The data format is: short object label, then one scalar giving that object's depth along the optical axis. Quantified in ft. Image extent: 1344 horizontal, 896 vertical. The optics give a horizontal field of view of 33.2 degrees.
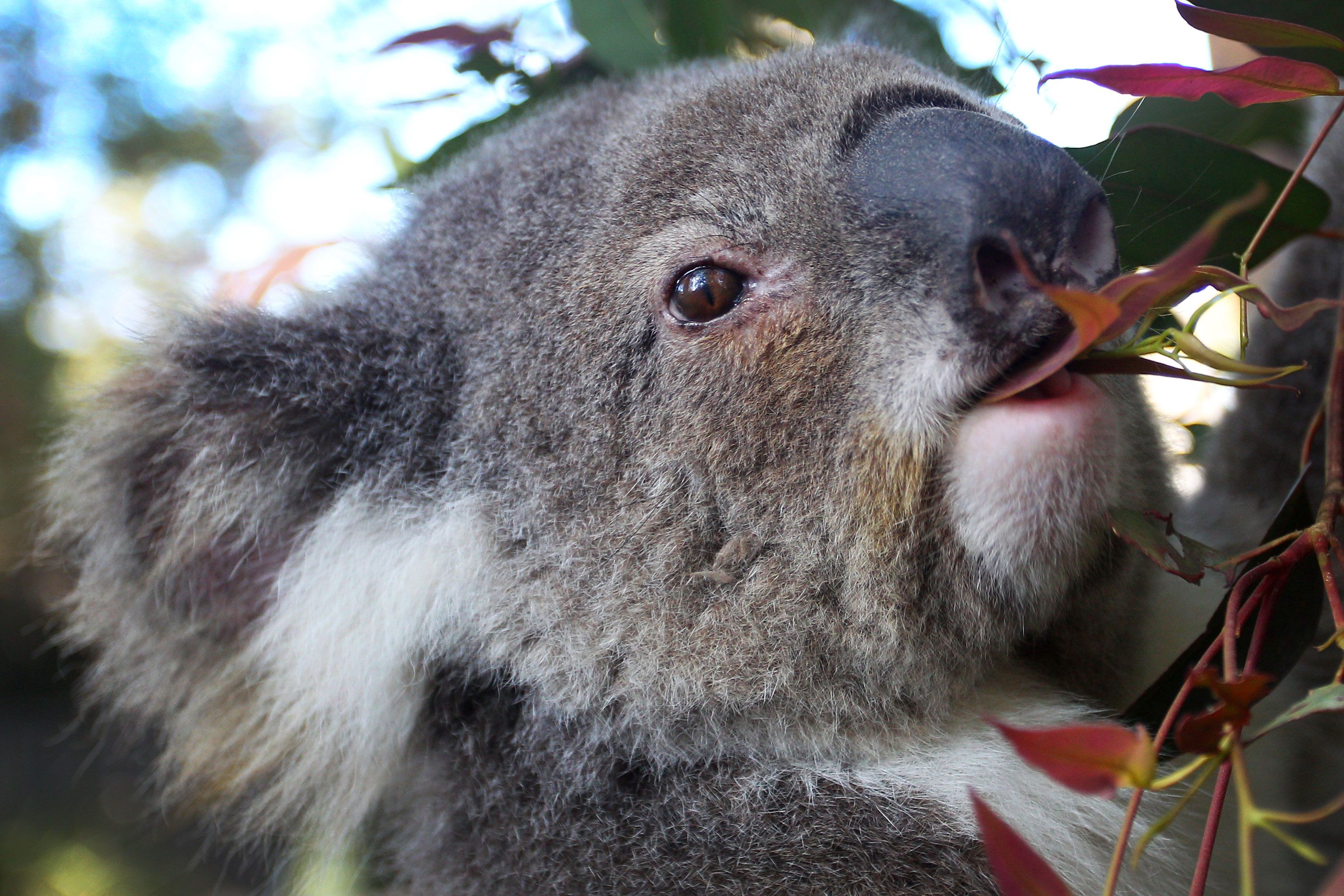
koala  1.17
